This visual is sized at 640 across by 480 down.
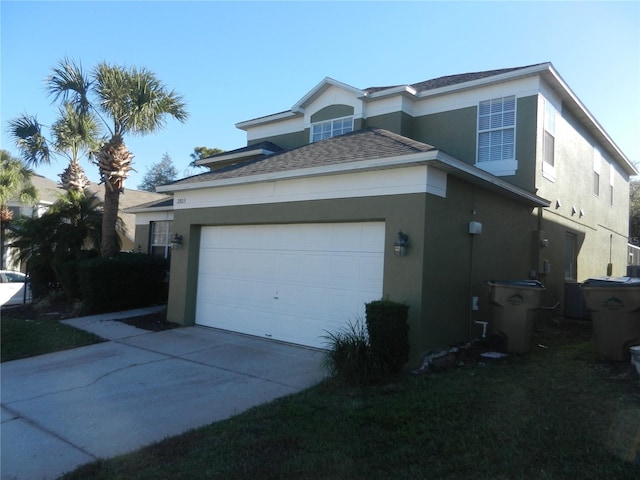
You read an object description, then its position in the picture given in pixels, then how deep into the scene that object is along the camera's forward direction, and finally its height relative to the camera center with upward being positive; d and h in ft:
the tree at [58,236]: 46.39 +0.67
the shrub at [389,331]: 21.86 -3.19
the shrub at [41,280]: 48.95 -3.90
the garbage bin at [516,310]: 26.00 -2.27
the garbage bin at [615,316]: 22.57 -2.00
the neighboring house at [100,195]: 84.64 +8.13
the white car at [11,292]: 50.06 -5.39
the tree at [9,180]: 74.74 +9.49
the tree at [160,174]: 181.37 +28.09
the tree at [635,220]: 96.89 +11.02
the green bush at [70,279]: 44.76 -3.26
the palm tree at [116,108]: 44.09 +12.88
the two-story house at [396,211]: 25.14 +3.19
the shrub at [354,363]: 20.59 -4.43
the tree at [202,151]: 120.26 +25.37
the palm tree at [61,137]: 54.39 +12.81
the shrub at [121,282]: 41.39 -3.12
